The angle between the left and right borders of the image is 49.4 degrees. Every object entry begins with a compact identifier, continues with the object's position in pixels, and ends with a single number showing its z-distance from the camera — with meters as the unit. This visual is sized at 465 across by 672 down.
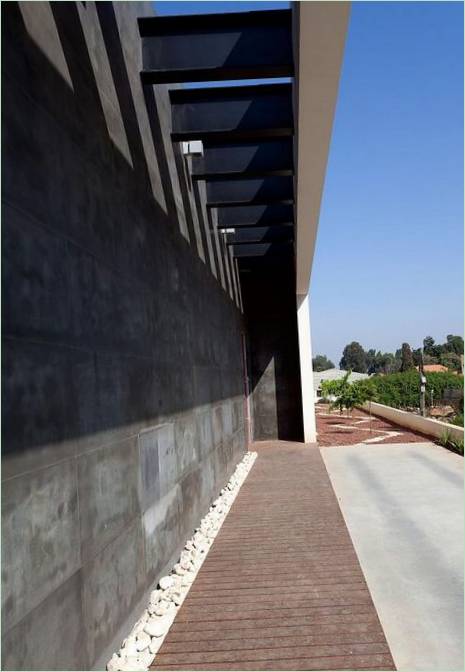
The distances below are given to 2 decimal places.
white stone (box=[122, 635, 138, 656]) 3.20
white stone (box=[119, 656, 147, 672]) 3.05
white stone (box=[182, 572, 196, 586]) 4.44
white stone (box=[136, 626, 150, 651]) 3.29
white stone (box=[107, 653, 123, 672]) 3.00
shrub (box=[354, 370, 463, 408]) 29.78
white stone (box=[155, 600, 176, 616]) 3.79
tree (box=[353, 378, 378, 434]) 18.03
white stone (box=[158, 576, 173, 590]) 4.20
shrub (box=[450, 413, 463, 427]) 14.36
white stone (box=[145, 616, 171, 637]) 3.48
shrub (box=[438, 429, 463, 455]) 11.16
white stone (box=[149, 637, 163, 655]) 3.29
